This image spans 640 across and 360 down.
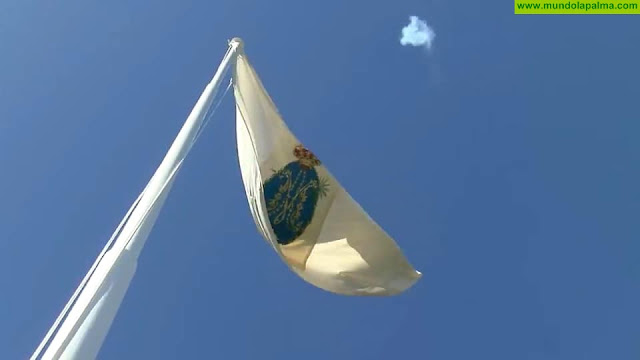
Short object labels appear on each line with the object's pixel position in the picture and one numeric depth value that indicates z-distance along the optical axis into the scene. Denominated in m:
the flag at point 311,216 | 12.41
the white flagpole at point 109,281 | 6.25
